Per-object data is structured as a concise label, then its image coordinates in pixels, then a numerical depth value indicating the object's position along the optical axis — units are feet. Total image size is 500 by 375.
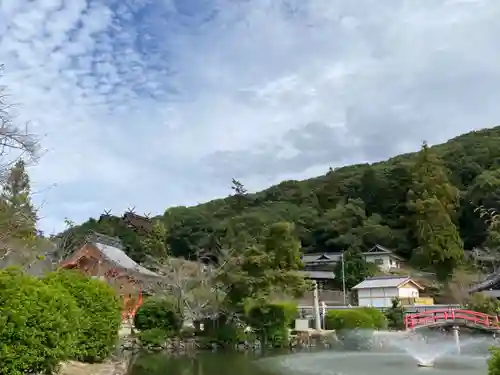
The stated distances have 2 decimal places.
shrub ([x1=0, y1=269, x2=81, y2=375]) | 25.32
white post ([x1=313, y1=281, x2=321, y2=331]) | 83.04
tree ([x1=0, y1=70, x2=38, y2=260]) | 23.86
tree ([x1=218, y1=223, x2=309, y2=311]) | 66.33
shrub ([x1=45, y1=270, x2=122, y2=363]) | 36.73
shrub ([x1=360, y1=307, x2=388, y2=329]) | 78.38
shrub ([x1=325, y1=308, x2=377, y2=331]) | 76.61
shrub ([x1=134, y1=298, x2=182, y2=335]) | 67.67
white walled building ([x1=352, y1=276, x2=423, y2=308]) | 102.01
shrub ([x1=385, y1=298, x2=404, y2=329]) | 84.23
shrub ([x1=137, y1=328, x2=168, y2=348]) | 64.95
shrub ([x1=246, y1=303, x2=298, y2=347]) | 69.41
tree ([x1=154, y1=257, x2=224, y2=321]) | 69.82
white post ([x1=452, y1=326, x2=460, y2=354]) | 60.61
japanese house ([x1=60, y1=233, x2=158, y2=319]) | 70.79
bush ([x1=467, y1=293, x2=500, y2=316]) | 71.88
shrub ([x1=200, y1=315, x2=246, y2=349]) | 69.05
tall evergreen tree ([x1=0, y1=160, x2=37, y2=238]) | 27.76
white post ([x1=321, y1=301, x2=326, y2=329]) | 84.10
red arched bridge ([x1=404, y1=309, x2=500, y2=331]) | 64.23
